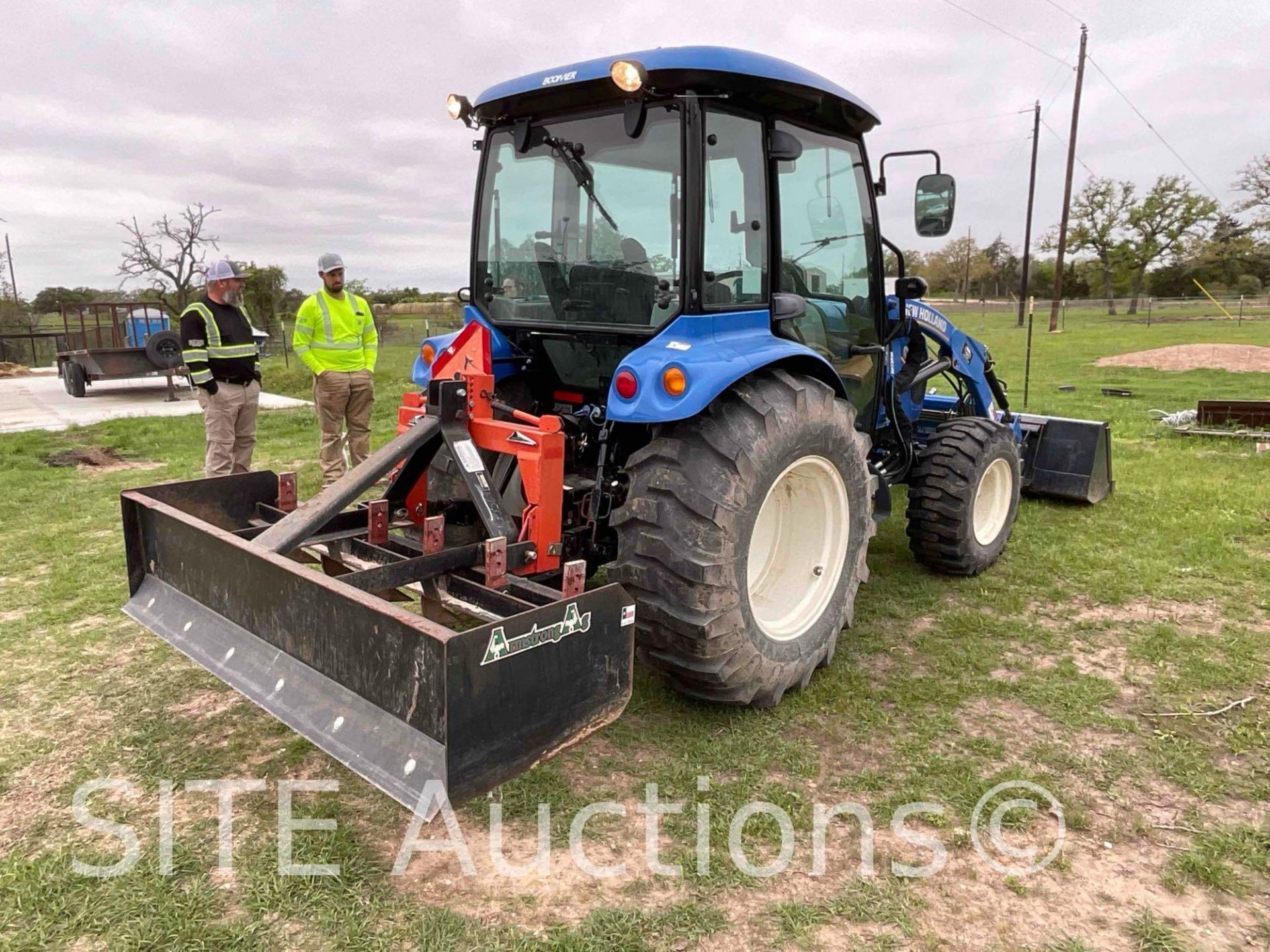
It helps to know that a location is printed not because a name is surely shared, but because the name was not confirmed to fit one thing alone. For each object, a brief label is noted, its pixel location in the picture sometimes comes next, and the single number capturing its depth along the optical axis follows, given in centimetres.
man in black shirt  557
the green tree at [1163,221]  4369
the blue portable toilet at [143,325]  1474
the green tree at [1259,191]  4044
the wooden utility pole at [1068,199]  2350
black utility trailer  1363
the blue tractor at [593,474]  237
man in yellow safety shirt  624
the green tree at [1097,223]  4494
